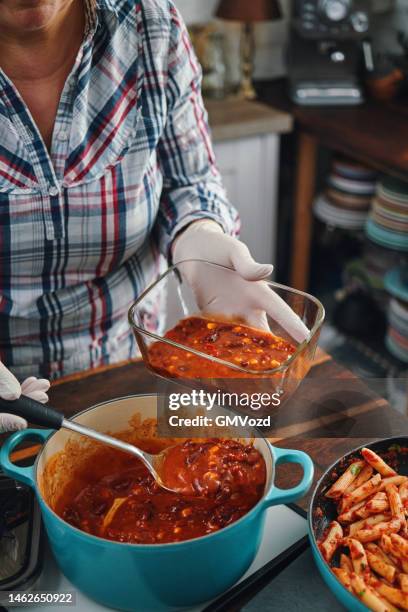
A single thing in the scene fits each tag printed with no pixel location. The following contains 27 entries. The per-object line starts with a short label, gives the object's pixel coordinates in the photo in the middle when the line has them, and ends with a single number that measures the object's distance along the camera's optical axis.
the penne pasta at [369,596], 0.76
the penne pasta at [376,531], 0.88
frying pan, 0.77
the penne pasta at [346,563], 0.84
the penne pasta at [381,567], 0.83
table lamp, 2.61
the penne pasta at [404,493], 0.93
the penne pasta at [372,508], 0.92
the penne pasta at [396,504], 0.90
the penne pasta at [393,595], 0.79
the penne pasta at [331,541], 0.85
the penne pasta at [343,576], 0.79
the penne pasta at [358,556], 0.83
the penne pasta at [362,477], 0.94
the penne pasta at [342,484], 0.93
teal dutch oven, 0.76
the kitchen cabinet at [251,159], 2.51
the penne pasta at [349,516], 0.91
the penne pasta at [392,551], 0.85
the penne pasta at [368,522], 0.90
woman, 1.25
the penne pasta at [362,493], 0.92
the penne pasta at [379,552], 0.85
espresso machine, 2.64
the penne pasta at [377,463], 0.98
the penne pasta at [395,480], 0.96
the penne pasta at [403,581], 0.81
